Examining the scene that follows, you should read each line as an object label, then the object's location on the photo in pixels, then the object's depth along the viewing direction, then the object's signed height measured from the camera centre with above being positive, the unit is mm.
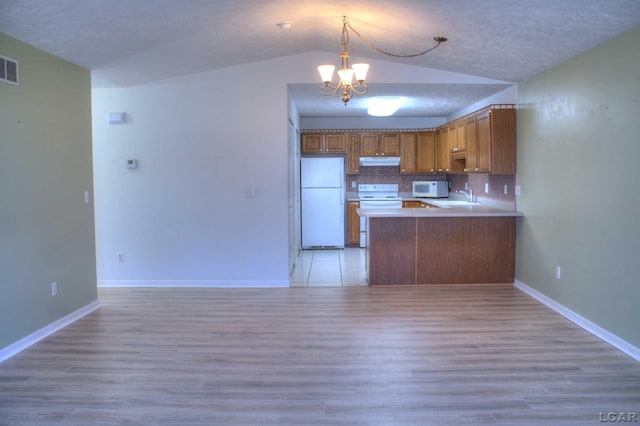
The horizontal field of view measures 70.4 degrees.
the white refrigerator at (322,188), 7941 +41
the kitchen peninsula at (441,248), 5312 -696
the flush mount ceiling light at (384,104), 6266 +1208
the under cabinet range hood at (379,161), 8281 +528
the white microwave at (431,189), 8041 +9
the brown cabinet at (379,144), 8258 +833
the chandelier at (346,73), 3514 +925
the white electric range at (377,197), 8109 -131
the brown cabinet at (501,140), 5172 +553
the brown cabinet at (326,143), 8219 +859
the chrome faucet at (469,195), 6945 -93
